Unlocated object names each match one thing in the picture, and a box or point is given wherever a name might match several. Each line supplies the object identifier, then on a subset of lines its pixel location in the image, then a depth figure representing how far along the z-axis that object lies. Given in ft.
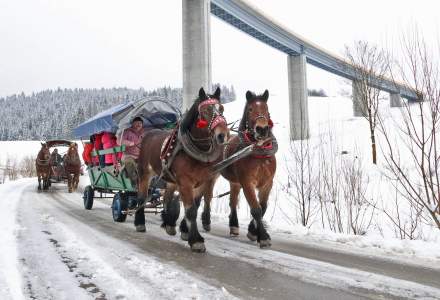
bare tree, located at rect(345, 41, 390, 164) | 73.19
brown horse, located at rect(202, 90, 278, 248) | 16.31
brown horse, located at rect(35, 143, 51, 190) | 60.08
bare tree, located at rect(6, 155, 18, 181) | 126.38
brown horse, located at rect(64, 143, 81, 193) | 56.59
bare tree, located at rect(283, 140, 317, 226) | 25.85
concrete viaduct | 72.84
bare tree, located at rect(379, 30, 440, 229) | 15.24
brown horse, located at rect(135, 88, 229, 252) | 15.57
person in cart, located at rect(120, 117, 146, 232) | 25.52
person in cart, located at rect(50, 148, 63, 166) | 64.39
